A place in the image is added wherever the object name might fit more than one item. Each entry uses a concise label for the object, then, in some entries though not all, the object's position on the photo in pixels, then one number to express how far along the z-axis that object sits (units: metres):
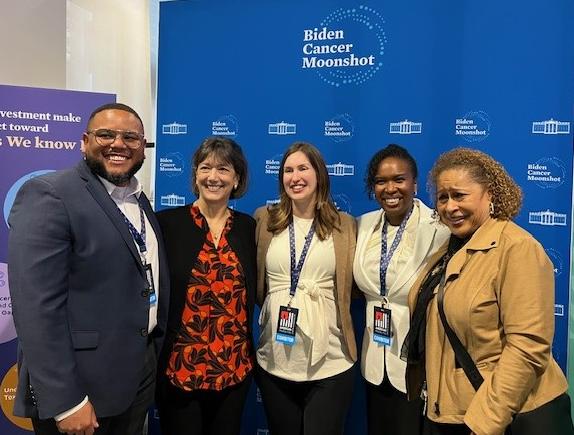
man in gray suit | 1.65
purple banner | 2.82
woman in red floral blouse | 2.21
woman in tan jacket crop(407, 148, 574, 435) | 1.57
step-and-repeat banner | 2.78
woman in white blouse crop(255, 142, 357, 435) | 2.36
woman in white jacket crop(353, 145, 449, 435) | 2.30
